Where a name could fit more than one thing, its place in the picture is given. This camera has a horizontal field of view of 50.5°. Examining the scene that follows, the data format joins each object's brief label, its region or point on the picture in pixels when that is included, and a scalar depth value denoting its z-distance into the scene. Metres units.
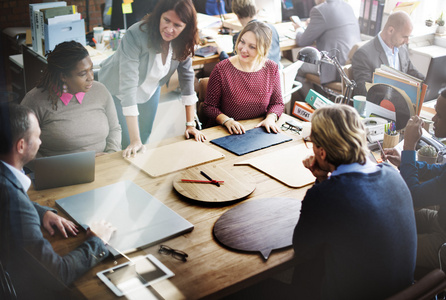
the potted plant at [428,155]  2.12
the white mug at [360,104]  2.52
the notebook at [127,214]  1.50
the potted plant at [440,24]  3.90
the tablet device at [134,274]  1.33
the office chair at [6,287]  1.48
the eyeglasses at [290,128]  2.26
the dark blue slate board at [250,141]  2.06
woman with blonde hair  2.52
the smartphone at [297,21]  4.63
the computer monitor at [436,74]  3.50
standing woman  2.01
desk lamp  2.30
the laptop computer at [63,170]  1.63
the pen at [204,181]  1.76
